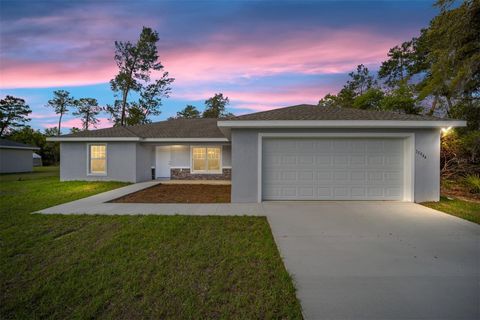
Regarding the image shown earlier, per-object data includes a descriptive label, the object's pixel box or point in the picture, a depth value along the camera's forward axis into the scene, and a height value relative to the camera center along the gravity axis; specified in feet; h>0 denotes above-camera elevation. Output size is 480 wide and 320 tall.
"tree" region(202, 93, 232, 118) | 128.06 +32.40
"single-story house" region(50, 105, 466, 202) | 23.36 +0.57
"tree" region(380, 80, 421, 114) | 52.02 +14.38
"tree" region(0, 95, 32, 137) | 107.24 +23.38
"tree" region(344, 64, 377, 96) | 93.34 +35.00
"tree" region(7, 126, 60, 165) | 102.12 +8.74
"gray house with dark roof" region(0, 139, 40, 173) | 59.72 +0.65
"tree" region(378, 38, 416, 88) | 62.54 +29.85
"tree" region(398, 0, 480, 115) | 26.81 +15.26
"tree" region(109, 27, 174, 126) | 76.07 +30.84
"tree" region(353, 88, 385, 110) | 67.32 +19.36
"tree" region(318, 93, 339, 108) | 96.39 +27.96
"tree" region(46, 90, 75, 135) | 132.36 +35.31
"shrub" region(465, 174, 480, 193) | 27.74 -2.83
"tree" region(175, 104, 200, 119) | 124.81 +27.81
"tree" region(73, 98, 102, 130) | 130.31 +29.60
